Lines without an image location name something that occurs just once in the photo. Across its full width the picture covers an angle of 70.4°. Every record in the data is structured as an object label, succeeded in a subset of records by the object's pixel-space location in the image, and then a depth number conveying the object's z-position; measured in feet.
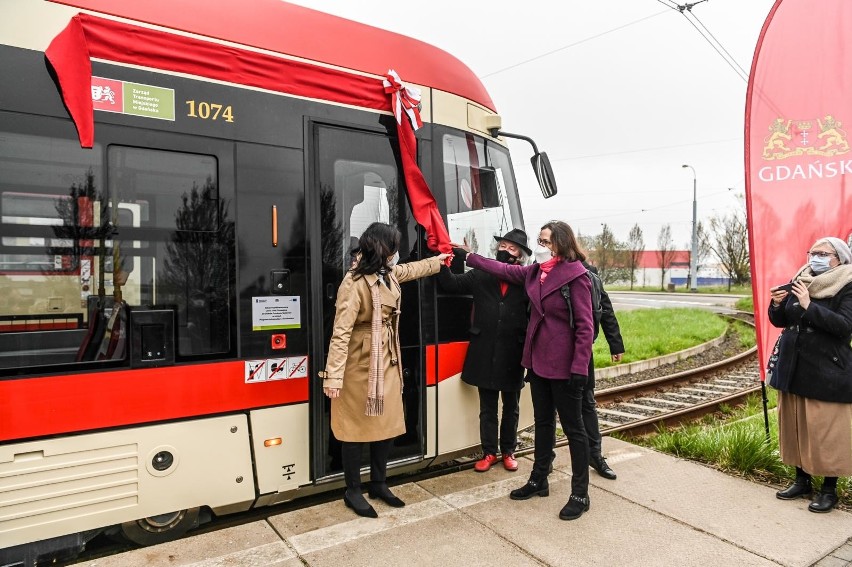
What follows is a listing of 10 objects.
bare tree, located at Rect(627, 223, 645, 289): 180.04
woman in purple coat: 13.35
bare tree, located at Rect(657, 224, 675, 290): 187.83
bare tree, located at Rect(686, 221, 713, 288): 155.75
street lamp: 115.32
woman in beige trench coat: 12.71
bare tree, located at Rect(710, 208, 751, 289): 127.24
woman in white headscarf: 13.65
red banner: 17.02
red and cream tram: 10.14
